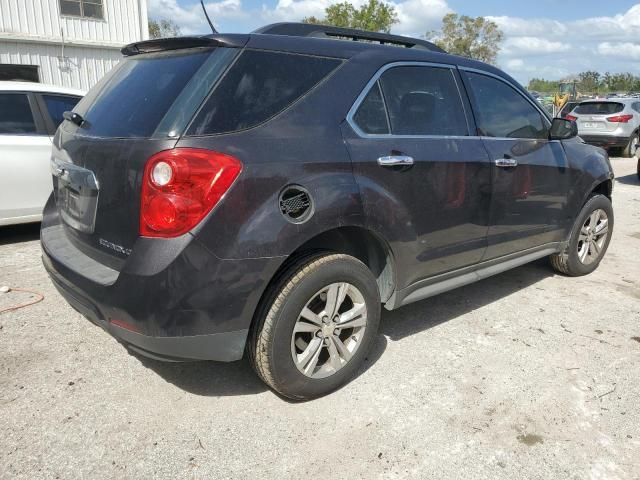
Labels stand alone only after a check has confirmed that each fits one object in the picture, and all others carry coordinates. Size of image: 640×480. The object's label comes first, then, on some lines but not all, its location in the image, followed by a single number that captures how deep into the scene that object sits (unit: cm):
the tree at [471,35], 4644
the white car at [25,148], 504
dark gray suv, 221
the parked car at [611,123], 1423
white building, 1229
